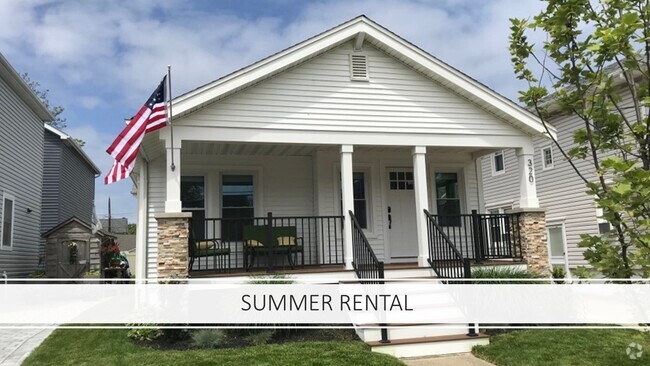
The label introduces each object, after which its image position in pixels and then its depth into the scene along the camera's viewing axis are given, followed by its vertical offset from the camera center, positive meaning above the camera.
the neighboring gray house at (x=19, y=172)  13.34 +2.58
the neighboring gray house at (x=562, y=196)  14.57 +1.30
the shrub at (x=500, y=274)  7.61 -0.56
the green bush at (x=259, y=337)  6.80 -1.24
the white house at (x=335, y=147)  8.59 +1.94
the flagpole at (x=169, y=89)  7.86 +2.60
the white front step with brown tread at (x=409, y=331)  6.69 -1.23
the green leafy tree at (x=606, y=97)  2.71 +0.90
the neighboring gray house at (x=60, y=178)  18.94 +3.24
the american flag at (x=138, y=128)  7.47 +1.94
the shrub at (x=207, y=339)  6.70 -1.21
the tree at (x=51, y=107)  32.58 +10.50
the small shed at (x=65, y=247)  13.64 +0.25
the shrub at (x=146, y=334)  7.17 -1.19
